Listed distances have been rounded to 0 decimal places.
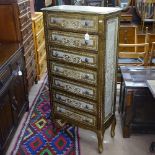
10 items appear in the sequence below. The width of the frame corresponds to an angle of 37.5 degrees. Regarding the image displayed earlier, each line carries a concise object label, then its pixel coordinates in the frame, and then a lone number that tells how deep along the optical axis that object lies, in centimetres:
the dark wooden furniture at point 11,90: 209
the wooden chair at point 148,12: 400
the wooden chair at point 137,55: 266
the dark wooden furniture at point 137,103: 221
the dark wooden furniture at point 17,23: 258
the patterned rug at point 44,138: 224
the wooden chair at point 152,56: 270
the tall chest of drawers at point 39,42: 338
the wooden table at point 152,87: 193
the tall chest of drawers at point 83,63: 176
